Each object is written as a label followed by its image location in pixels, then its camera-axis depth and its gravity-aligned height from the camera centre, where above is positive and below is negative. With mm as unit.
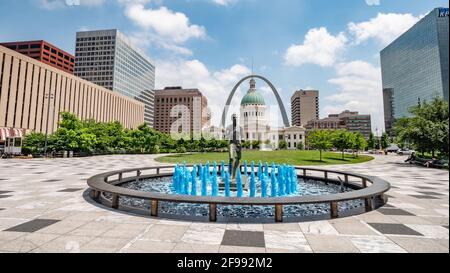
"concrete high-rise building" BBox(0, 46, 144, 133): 58219 +17158
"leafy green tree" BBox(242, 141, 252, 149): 99094 +1769
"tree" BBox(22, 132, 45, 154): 43125 +746
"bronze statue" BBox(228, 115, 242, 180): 11750 -201
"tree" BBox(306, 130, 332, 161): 38000 +1383
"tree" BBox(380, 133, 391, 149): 92250 +2971
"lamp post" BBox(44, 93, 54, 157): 38281 +394
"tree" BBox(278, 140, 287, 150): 114775 +1593
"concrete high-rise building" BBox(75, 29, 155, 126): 119375 +48026
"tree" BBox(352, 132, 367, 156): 41194 +1154
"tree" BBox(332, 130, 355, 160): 39156 +1266
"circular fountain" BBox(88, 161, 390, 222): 6039 -1886
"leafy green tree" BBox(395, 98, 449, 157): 25203 +2449
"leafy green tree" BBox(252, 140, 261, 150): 106544 +1924
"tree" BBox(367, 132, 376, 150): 94325 +2608
